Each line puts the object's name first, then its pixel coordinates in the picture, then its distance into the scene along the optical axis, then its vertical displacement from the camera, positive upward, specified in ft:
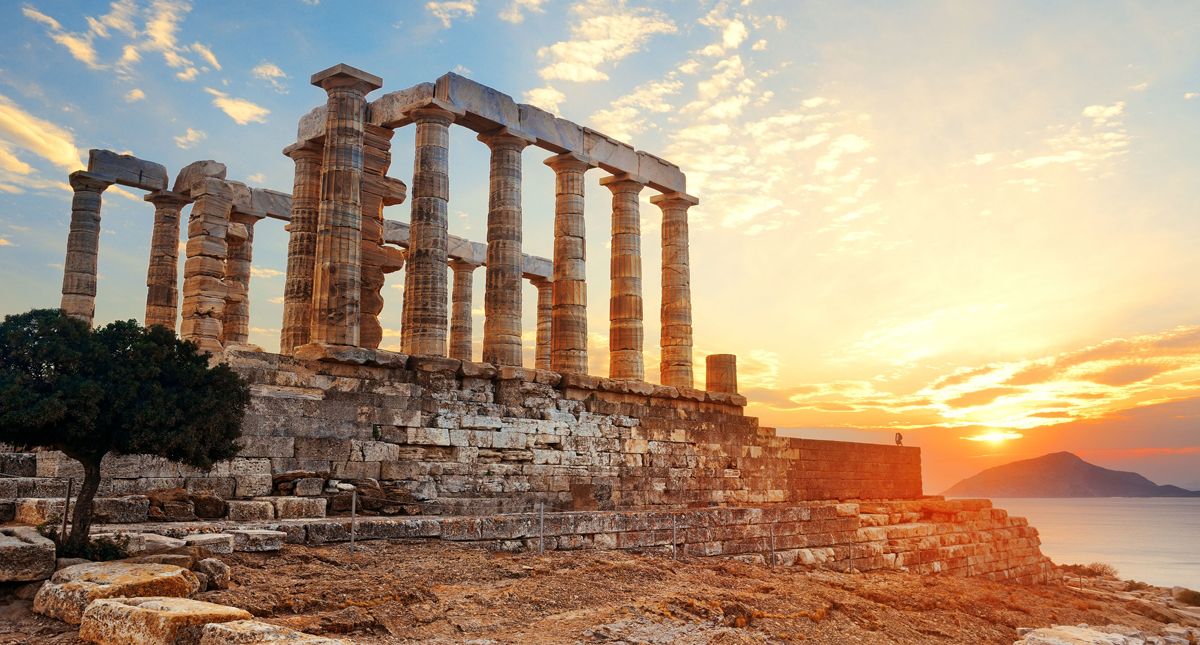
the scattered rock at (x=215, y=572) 29.30 -3.34
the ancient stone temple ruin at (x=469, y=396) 51.06 +5.13
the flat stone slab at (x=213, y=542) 33.50 -2.73
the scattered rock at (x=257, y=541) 35.42 -2.84
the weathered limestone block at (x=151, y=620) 21.72 -3.71
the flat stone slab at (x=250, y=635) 20.84 -3.82
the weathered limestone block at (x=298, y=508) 46.47 -2.02
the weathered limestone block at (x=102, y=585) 25.23 -3.35
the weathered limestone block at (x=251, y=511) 44.11 -2.08
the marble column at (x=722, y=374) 87.04 +9.17
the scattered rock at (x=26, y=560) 27.55 -2.83
